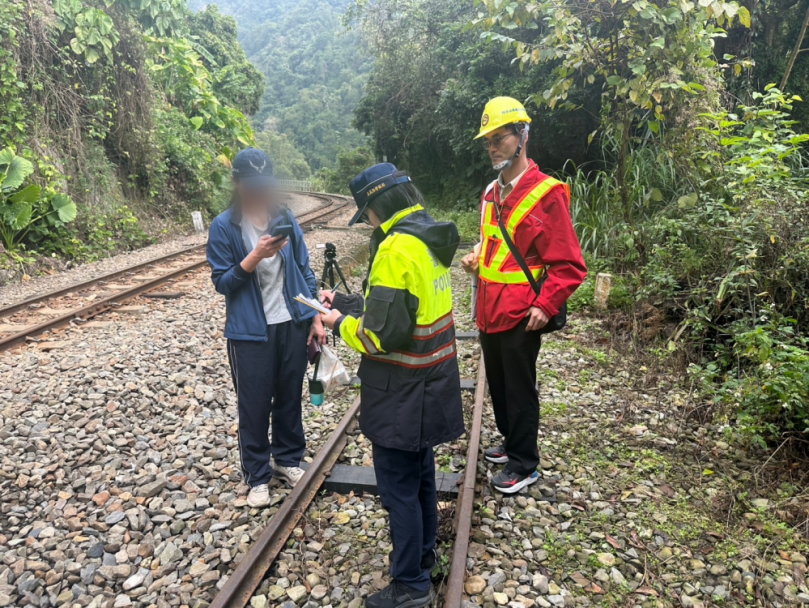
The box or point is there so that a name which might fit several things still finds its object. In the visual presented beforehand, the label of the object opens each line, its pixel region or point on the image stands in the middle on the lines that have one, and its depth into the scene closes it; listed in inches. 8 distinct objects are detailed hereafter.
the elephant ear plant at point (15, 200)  379.9
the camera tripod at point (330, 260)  266.5
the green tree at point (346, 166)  1311.5
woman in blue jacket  112.0
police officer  84.2
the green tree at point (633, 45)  204.2
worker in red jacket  114.6
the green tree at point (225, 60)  924.0
